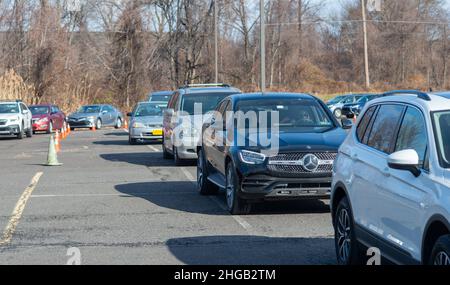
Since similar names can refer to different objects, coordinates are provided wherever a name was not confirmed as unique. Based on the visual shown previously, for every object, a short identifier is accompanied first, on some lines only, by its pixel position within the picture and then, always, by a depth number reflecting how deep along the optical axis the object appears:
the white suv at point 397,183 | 5.92
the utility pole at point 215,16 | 44.76
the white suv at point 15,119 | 33.76
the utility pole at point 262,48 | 28.85
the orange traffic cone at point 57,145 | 25.00
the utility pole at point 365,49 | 57.13
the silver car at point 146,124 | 26.64
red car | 39.94
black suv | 11.04
